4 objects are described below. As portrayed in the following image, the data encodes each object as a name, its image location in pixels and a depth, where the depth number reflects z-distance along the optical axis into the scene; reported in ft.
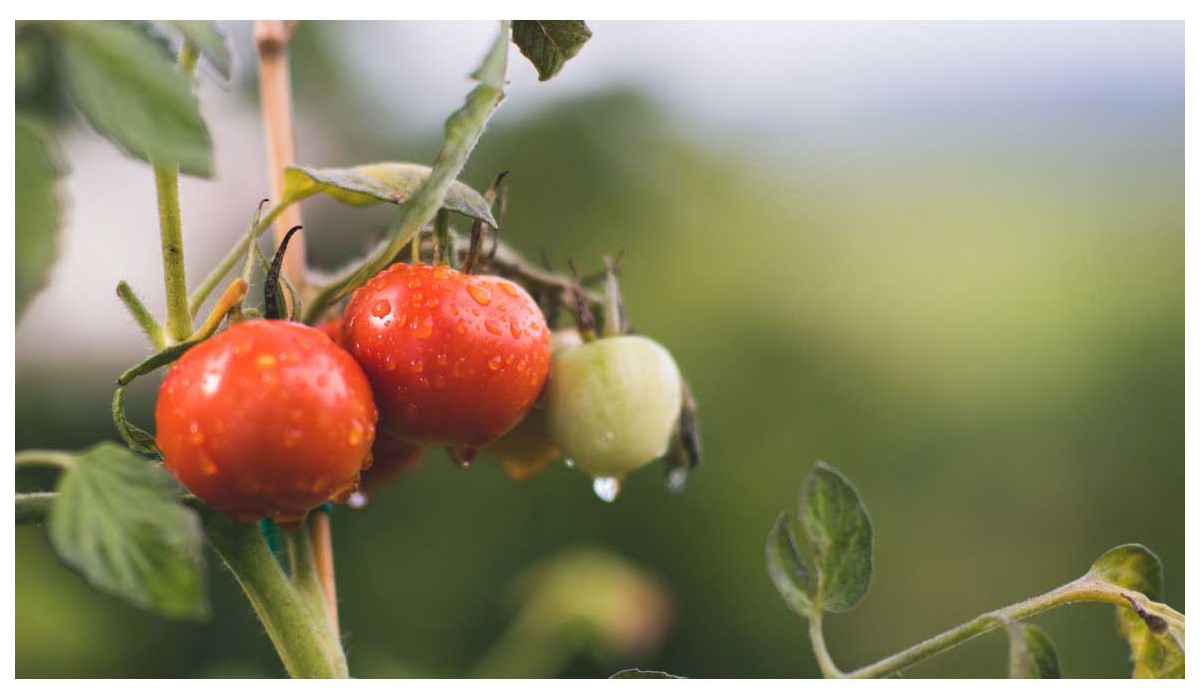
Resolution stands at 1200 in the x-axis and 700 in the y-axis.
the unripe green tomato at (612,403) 1.61
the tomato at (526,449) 1.78
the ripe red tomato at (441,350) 1.32
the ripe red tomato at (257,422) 1.15
